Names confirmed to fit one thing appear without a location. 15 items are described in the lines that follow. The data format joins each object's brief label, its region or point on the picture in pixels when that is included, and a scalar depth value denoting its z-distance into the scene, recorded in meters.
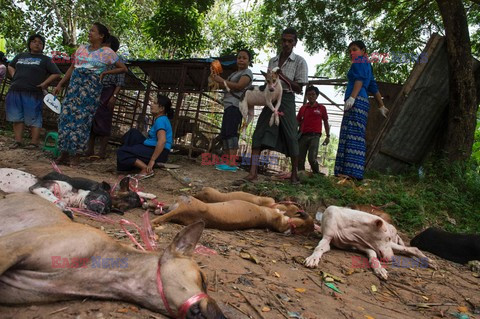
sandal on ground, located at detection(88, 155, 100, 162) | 6.89
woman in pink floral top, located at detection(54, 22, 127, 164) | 5.91
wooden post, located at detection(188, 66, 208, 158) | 7.89
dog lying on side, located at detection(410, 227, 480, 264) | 3.91
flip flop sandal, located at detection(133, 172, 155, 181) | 5.61
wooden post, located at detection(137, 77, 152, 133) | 8.56
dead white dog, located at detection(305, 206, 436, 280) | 3.52
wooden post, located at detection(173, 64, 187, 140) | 7.98
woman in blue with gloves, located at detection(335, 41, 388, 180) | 5.64
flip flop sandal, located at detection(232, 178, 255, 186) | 5.59
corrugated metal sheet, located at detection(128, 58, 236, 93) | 7.94
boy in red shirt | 7.39
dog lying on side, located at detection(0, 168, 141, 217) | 3.23
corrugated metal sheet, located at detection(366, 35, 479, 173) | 7.21
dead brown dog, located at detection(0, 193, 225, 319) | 1.59
